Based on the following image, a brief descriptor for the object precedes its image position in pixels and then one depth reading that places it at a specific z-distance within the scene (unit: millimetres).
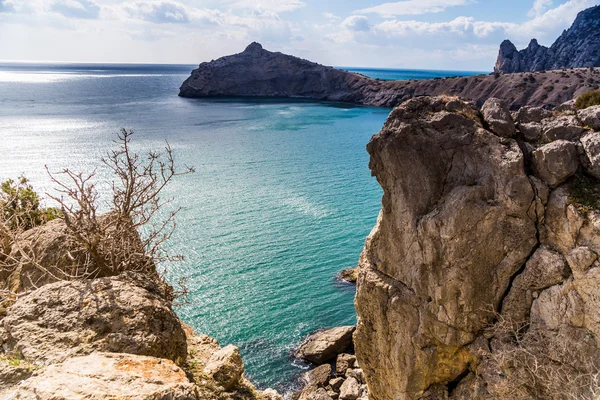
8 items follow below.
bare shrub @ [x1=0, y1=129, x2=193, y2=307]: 11203
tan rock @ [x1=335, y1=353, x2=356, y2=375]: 24703
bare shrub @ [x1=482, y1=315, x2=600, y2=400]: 11922
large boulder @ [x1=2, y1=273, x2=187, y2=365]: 7871
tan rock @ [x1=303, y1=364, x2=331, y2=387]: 23594
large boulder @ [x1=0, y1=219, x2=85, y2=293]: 12445
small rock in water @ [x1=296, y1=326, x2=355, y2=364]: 25484
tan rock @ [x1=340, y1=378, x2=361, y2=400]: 21700
